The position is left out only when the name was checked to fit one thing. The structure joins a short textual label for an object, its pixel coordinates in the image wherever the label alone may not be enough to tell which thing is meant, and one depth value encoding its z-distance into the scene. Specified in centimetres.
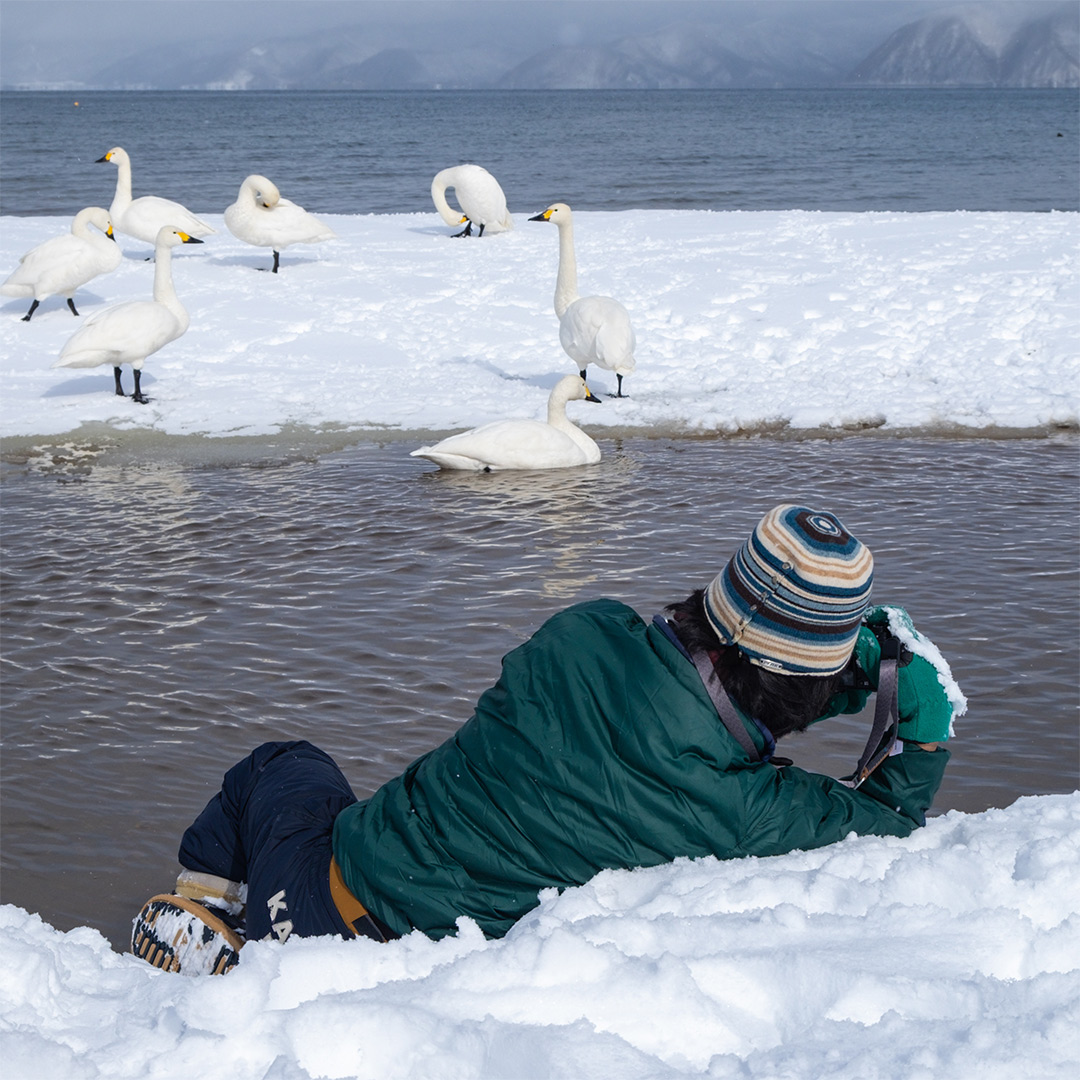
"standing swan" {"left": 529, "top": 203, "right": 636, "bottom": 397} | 1000
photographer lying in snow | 250
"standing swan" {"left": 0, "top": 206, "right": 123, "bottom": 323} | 1215
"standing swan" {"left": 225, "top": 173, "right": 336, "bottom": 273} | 1442
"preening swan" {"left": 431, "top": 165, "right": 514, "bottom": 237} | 1683
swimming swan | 848
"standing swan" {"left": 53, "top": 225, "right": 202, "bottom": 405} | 980
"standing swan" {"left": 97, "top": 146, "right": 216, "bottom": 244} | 1502
